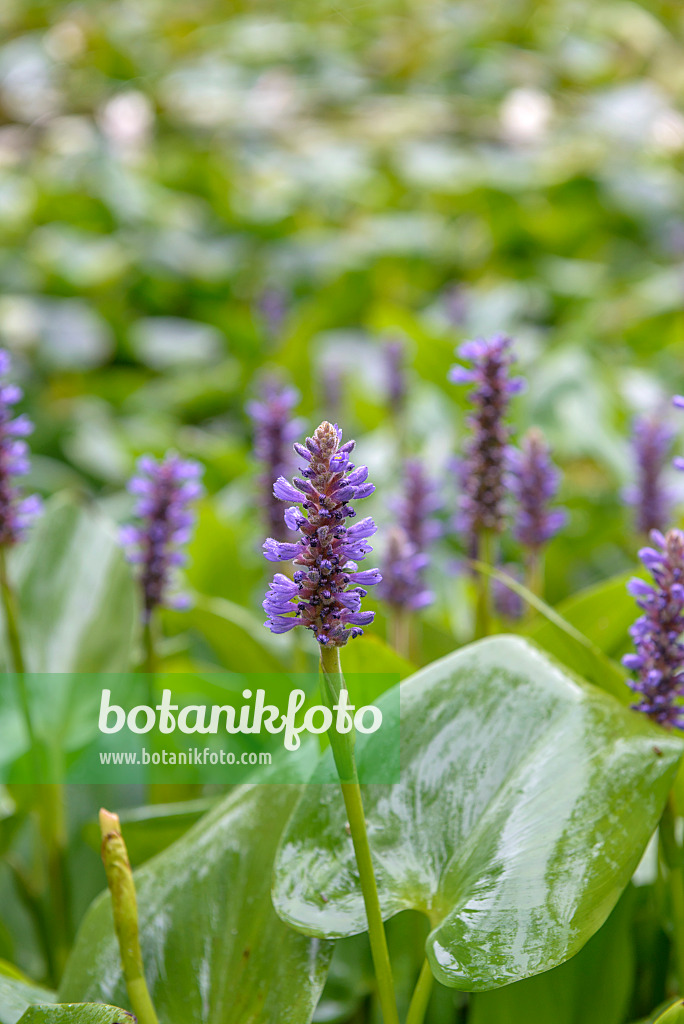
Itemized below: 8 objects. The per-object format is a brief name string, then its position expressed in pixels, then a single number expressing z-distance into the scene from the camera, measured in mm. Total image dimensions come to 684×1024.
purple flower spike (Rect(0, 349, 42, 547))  1802
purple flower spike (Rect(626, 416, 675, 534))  2012
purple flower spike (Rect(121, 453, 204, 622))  1867
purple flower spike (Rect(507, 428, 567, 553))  1938
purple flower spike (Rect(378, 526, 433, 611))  1881
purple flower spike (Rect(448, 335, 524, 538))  1816
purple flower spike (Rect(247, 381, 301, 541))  1924
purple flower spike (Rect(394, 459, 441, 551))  1959
